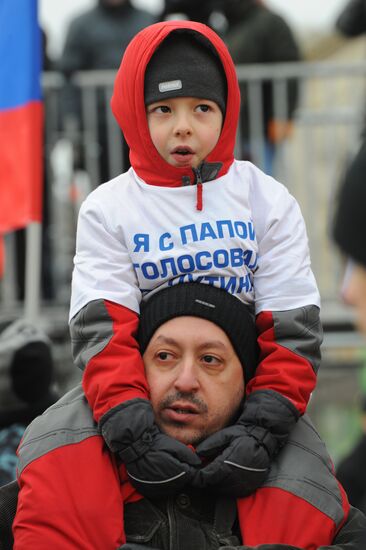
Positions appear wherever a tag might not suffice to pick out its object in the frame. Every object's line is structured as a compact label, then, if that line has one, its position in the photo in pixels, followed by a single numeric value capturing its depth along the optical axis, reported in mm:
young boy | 5020
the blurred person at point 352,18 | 10808
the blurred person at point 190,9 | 11698
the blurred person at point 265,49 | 11847
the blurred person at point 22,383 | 6873
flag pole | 8599
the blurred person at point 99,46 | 12286
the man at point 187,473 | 4915
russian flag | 8877
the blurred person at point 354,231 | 3631
